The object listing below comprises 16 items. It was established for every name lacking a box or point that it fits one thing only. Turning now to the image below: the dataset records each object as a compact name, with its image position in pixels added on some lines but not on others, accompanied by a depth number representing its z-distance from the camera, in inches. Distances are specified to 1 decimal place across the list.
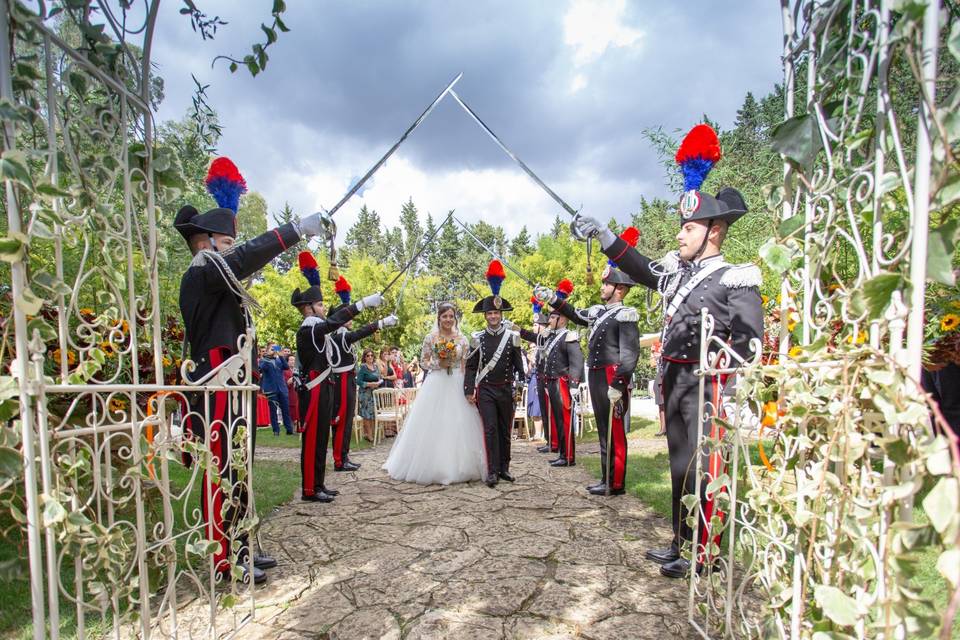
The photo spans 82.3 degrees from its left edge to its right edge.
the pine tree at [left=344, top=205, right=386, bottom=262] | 2188.7
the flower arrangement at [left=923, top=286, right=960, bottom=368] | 159.6
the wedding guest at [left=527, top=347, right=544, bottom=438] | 409.4
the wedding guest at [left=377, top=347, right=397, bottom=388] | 492.6
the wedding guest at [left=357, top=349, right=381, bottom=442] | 413.1
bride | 244.4
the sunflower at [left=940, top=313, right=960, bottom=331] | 158.6
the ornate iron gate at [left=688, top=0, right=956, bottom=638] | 52.5
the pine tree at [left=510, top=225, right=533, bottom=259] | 2066.9
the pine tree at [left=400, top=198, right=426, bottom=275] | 2301.4
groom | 238.2
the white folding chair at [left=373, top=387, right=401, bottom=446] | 407.8
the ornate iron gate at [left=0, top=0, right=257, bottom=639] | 66.6
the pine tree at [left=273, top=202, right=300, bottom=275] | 1460.4
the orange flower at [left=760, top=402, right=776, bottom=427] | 76.4
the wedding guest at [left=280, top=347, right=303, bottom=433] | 498.9
